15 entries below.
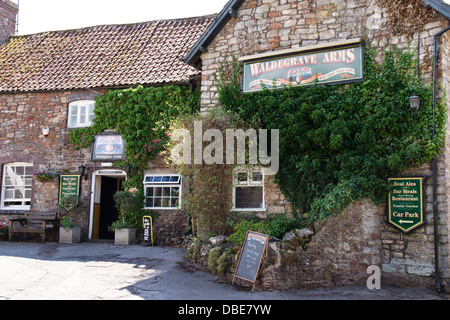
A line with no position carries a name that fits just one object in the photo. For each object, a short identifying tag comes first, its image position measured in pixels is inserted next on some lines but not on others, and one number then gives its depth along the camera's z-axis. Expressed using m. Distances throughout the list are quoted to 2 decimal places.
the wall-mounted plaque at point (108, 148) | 13.26
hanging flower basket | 13.62
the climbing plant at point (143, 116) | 12.71
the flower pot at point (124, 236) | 12.34
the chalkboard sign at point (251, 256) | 7.84
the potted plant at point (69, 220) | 12.90
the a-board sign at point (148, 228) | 12.22
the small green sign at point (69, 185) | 13.59
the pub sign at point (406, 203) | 8.49
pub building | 8.28
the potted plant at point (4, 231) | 13.53
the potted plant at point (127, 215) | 12.34
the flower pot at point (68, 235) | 12.89
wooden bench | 12.96
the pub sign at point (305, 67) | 9.72
